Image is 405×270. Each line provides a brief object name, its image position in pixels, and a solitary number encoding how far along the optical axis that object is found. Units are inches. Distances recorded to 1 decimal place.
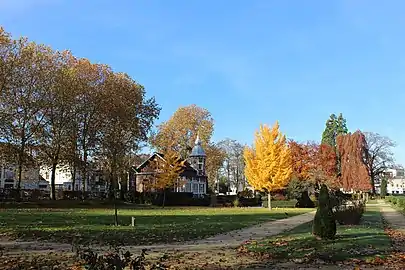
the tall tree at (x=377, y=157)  3147.1
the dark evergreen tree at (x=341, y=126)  3297.2
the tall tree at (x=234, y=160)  3373.5
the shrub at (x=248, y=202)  2130.9
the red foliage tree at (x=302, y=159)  2426.2
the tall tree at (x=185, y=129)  2632.9
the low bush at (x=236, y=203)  1987.2
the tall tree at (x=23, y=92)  1494.8
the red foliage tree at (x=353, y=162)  2539.4
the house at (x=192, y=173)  2401.6
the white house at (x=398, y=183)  5888.8
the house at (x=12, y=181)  3237.7
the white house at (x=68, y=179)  1912.3
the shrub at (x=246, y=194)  2361.0
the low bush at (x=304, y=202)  1823.3
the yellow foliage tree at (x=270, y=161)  1587.1
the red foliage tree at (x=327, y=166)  2424.1
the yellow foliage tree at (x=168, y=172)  1886.1
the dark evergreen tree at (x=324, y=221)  500.7
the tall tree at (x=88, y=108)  1769.8
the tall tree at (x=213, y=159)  2755.9
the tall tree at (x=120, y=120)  1798.7
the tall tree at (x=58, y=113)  1614.2
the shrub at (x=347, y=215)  767.7
